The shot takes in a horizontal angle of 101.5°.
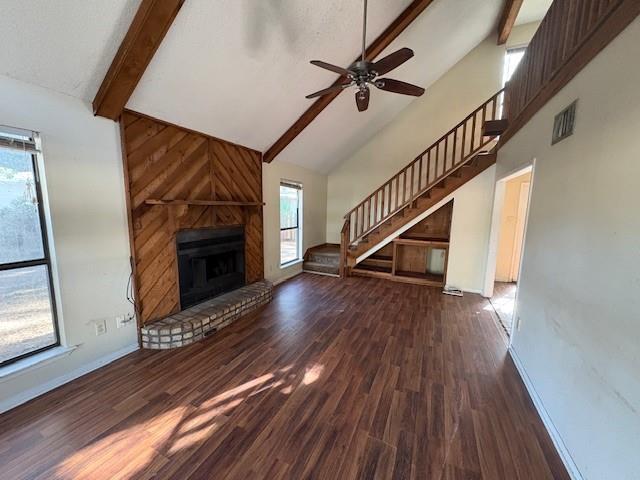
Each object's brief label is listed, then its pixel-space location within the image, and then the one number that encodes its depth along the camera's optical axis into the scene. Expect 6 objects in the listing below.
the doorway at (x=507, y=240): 4.40
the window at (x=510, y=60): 5.25
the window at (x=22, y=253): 1.99
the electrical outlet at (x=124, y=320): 2.69
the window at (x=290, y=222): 5.60
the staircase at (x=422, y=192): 4.53
